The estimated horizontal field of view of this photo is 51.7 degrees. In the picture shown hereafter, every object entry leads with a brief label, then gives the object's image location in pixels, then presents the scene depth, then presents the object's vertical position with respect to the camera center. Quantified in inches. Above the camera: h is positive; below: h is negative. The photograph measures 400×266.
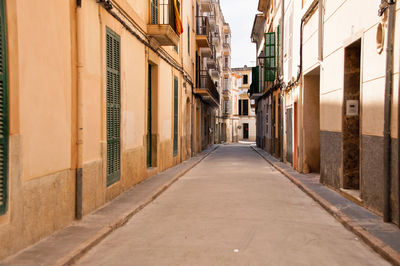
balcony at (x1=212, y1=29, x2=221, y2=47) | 1568.8 +326.6
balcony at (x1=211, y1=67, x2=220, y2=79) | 1573.3 +193.8
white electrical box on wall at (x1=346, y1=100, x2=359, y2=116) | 357.1 +12.6
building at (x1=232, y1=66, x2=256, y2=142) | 2371.8 +57.0
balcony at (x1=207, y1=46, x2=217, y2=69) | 1313.0 +192.3
